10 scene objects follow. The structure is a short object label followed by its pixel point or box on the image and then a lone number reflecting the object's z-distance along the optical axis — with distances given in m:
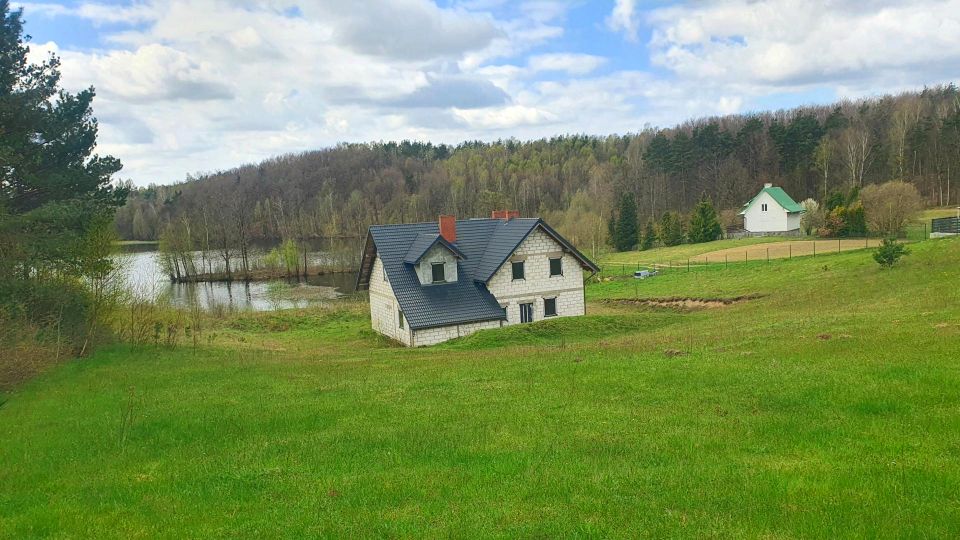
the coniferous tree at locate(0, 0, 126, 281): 21.38
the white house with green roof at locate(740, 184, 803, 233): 73.12
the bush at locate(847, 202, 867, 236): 55.34
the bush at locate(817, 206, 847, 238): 56.91
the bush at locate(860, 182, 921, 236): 52.16
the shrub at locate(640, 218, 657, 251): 74.00
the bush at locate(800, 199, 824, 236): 64.50
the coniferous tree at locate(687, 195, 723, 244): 71.19
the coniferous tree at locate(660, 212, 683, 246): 73.62
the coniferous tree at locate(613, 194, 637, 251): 74.81
